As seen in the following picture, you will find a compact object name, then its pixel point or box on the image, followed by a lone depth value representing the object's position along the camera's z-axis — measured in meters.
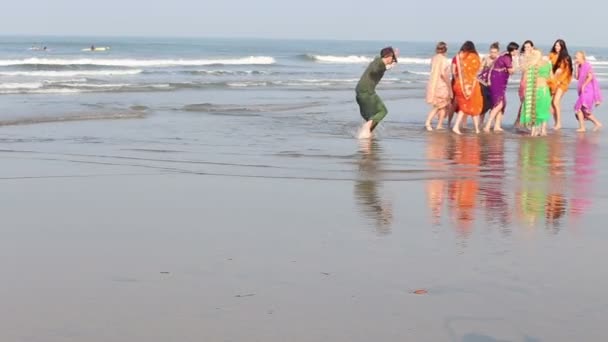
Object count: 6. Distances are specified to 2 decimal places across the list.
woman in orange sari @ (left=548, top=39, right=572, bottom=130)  14.56
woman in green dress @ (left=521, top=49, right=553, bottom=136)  14.02
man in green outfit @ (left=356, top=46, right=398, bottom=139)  13.17
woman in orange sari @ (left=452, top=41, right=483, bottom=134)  14.01
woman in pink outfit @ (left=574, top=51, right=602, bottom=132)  14.97
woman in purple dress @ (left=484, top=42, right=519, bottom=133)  13.98
